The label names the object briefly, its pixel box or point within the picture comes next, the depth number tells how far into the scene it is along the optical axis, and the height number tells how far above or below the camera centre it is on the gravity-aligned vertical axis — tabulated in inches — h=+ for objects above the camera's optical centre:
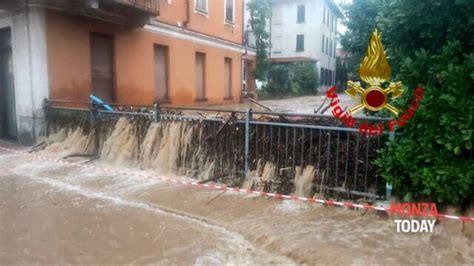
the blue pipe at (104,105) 317.1 -12.8
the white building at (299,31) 1402.6 +210.4
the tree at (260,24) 1011.9 +166.6
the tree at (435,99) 152.9 -2.9
